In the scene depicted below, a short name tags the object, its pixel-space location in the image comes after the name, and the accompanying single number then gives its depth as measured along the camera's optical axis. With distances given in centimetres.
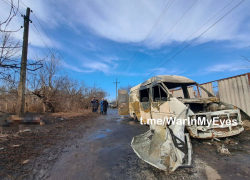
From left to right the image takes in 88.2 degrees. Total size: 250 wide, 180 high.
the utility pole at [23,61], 662
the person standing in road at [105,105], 1473
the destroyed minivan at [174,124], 250
